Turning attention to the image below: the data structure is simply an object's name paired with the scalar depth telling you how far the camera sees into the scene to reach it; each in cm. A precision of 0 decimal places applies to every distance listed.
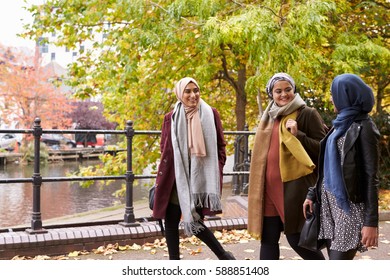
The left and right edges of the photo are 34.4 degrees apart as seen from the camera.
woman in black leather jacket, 361
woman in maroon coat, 514
